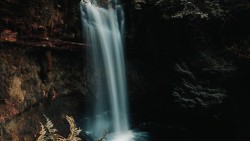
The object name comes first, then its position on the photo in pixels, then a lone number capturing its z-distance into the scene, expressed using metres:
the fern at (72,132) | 4.60
